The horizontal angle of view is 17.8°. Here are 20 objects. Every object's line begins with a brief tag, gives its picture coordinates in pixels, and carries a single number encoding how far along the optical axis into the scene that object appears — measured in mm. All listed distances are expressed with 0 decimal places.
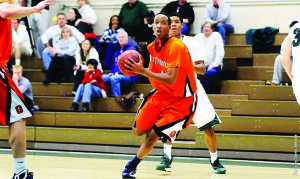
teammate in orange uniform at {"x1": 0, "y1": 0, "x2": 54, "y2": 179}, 7224
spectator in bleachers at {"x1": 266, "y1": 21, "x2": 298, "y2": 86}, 14792
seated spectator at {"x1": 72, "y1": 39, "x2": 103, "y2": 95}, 16250
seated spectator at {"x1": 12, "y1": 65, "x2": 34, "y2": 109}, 15866
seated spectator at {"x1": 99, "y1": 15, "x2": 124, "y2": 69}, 17081
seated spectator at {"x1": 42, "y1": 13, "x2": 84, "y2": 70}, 17950
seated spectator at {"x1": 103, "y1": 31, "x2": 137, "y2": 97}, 15726
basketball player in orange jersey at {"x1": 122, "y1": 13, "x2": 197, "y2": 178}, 8764
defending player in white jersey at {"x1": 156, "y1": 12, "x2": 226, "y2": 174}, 10267
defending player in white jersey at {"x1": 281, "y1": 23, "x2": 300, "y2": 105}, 7192
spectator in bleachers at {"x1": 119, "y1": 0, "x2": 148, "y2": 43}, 17797
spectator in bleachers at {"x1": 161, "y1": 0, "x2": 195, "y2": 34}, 17247
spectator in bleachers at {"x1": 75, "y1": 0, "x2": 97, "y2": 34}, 18807
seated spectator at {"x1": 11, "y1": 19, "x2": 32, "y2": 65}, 17989
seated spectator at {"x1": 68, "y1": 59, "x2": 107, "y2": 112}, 15470
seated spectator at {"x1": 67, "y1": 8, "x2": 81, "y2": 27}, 18845
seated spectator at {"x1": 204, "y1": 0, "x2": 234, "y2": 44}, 16751
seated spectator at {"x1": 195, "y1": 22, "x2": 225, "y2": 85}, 15214
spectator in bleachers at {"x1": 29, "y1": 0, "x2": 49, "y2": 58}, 19357
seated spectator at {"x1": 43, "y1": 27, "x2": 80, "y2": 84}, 17234
